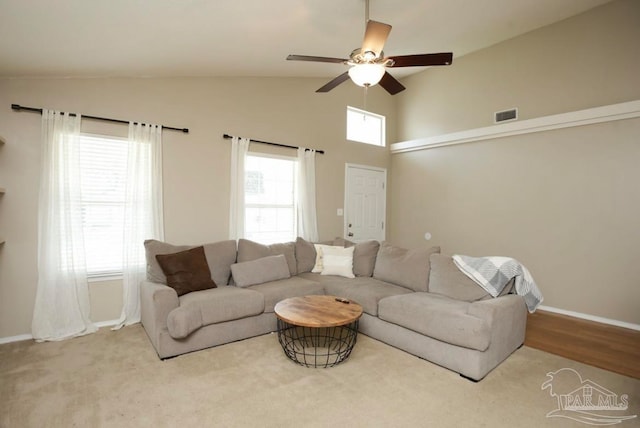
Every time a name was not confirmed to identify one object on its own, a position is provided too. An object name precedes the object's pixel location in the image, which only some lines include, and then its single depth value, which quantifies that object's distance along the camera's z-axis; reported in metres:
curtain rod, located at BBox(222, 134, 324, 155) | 4.28
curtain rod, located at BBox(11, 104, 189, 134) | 3.04
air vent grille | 4.73
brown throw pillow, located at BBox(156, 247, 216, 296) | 3.26
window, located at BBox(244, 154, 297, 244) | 4.56
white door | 5.60
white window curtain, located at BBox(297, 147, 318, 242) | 4.92
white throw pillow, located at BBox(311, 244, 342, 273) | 4.38
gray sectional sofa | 2.64
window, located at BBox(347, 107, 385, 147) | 5.68
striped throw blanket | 2.97
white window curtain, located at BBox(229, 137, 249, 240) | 4.28
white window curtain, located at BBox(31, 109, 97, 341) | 3.13
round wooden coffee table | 2.61
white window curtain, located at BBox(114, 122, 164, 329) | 3.55
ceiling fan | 2.44
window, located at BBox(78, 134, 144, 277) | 3.40
